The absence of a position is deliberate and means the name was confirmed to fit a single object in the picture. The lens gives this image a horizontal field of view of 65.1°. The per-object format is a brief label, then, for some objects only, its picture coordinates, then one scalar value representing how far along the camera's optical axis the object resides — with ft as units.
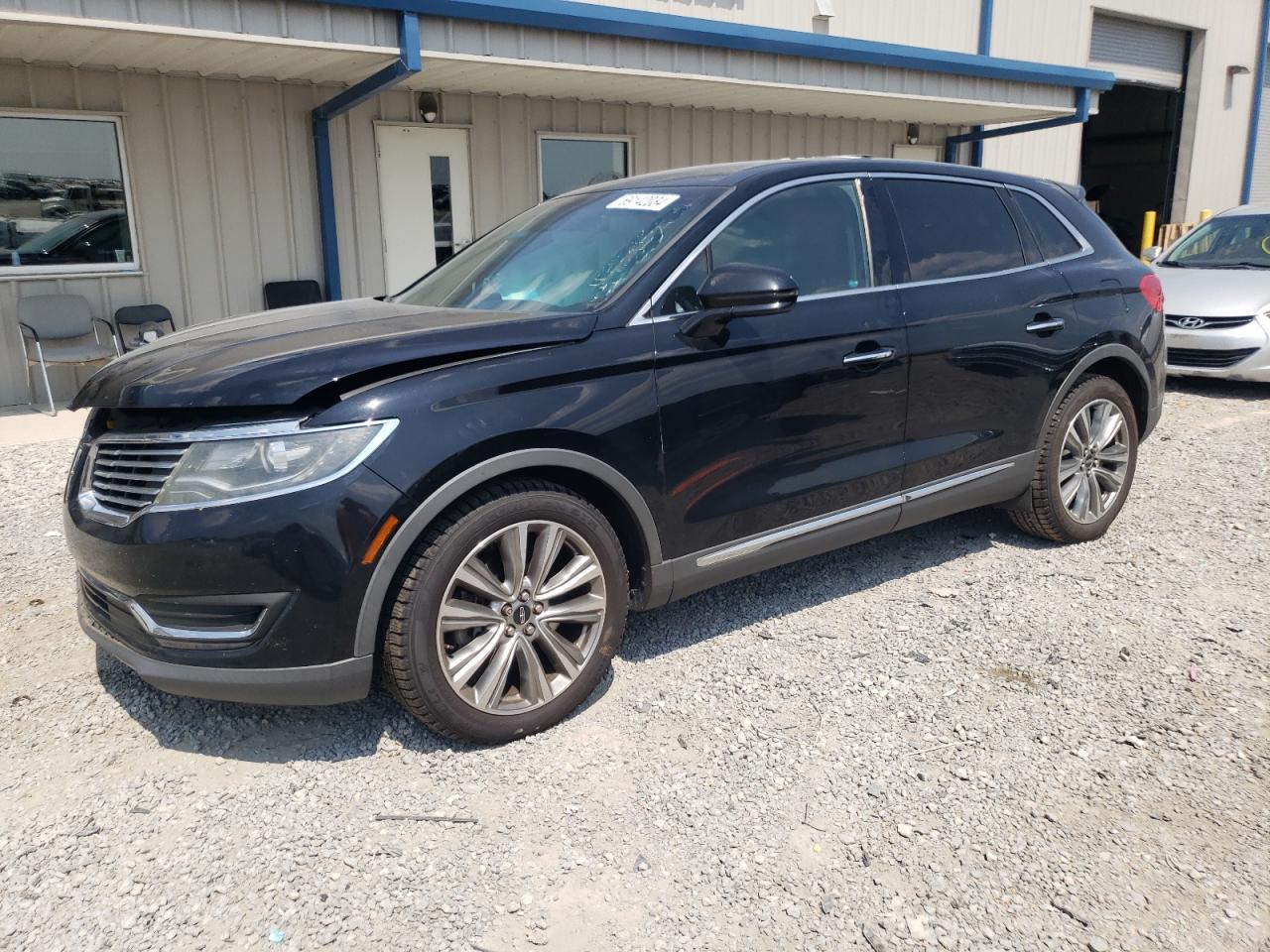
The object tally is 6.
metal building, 24.68
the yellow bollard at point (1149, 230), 58.47
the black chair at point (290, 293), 29.84
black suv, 9.07
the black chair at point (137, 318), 27.81
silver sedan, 28.14
